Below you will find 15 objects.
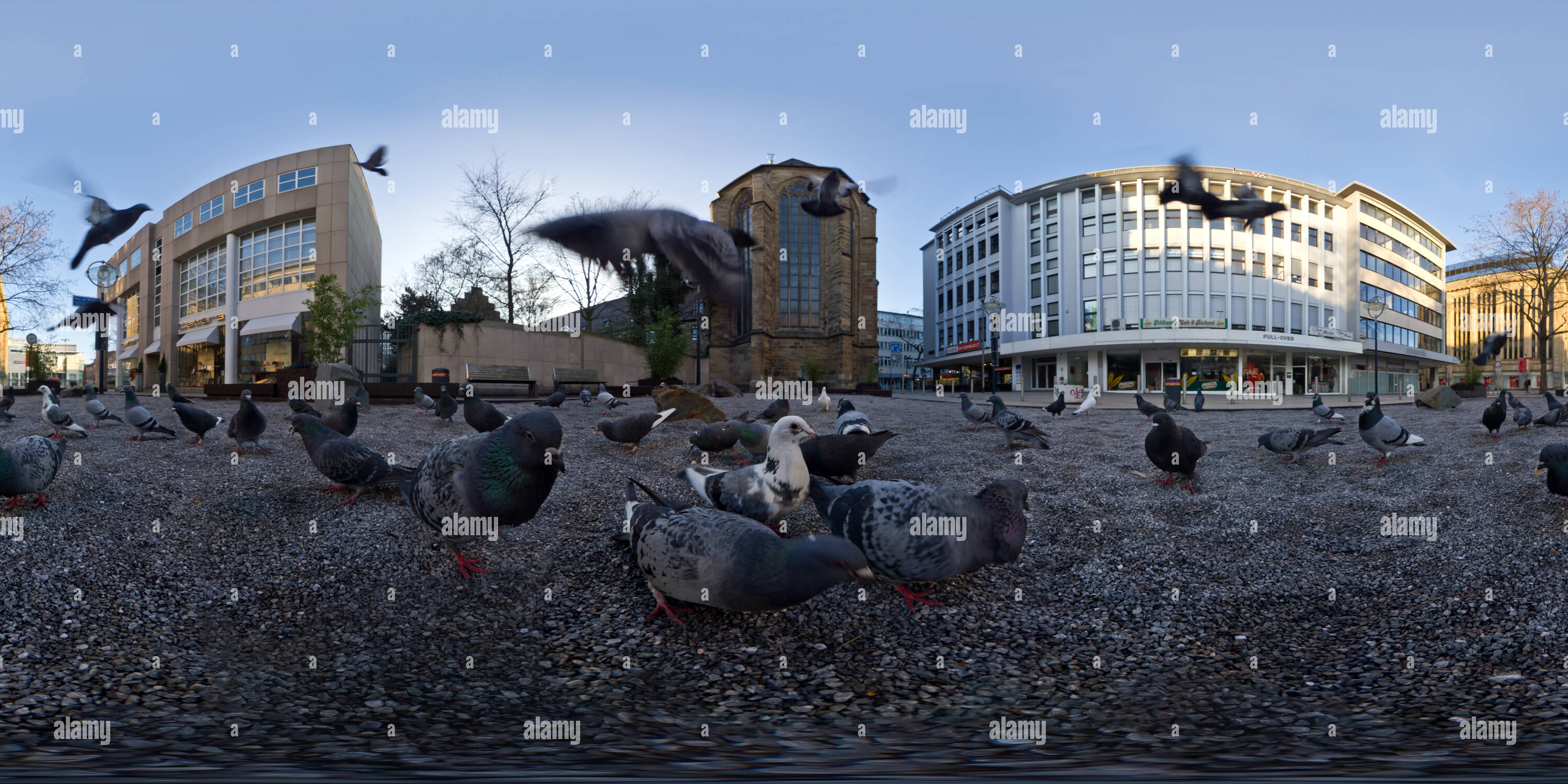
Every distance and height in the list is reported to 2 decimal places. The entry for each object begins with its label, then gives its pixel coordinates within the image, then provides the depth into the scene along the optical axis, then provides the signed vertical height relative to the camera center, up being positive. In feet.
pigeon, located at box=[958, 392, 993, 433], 33.63 -0.07
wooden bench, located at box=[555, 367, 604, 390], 85.20 +4.90
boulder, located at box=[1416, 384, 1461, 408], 55.57 +1.28
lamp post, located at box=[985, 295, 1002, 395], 87.57 +15.04
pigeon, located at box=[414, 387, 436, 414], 39.96 +0.62
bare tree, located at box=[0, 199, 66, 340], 68.28 +18.65
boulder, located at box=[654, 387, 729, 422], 35.29 +0.39
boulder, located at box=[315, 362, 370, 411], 44.19 +2.45
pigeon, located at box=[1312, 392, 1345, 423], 36.68 +0.01
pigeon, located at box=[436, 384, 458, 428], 34.83 +0.25
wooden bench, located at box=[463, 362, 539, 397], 72.90 +4.46
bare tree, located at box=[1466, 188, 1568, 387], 92.32 +22.67
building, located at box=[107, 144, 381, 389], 98.02 +26.39
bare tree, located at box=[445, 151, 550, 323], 81.76 +21.66
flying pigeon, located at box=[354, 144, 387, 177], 44.21 +18.54
